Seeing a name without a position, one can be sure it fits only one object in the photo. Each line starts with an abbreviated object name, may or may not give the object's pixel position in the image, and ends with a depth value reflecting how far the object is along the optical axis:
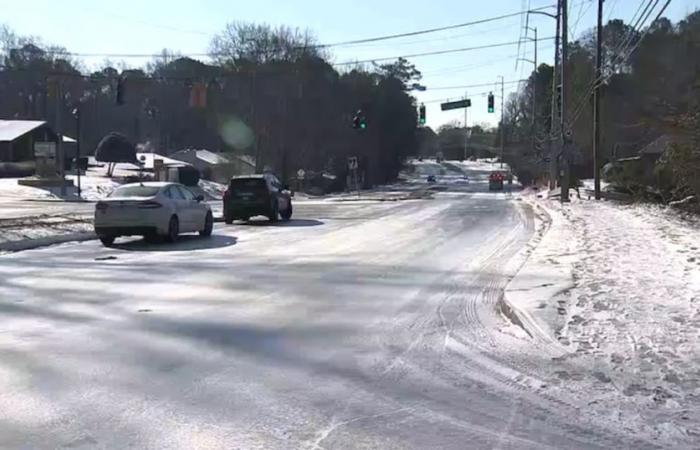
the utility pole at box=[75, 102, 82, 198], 51.79
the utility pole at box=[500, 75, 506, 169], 140.96
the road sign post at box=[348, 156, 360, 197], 57.38
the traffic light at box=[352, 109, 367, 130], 47.88
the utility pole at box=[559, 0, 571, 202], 42.09
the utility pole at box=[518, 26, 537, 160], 82.25
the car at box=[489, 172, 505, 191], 94.12
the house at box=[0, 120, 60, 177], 72.38
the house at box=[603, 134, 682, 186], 36.66
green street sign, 58.88
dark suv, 28.25
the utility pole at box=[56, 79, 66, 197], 51.31
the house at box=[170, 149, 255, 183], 80.38
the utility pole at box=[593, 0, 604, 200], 39.44
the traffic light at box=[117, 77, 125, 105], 36.94
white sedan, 19.58
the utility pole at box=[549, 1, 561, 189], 52.56
